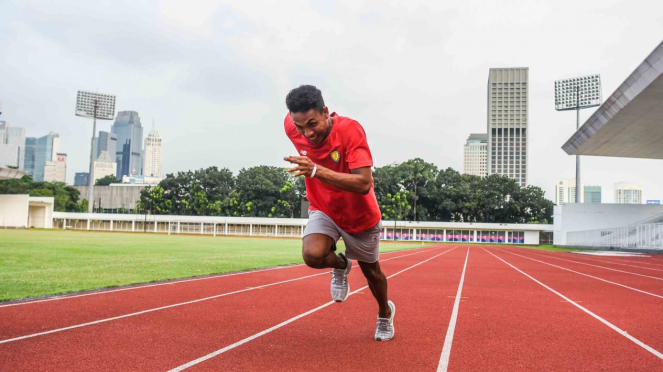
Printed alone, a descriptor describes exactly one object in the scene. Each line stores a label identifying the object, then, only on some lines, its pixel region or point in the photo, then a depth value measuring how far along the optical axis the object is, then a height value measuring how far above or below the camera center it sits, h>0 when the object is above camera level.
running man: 3.81 +0.19
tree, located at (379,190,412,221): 66.06 +1.78
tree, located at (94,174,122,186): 130.00 +7.36
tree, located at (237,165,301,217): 73.81 +3.10
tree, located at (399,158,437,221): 70.06 +6.34
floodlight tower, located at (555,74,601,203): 58.12 +14.95
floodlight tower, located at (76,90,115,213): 74.69 +14.91
